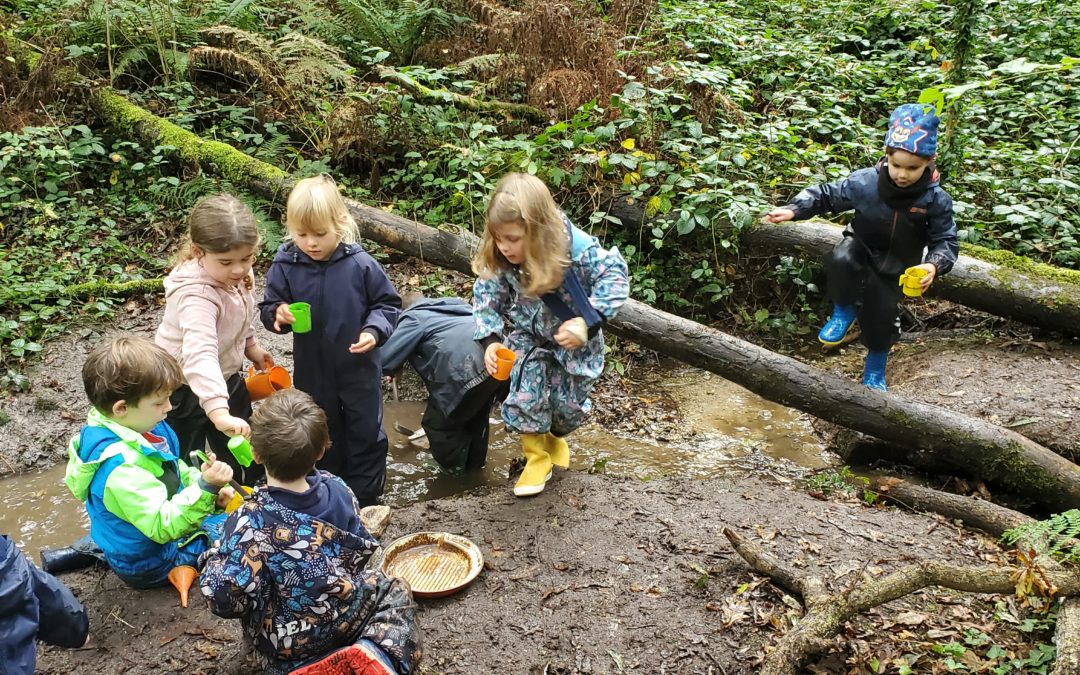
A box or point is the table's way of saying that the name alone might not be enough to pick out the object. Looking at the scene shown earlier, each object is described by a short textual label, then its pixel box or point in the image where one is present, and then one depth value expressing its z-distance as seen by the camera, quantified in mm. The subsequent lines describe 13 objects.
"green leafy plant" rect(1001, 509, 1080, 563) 2920
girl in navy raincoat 3660
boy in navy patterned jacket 2387
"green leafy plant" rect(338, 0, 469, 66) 8250
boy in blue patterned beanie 4156
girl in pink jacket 3363
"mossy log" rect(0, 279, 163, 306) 5820
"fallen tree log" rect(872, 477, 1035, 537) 3799
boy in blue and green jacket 2768
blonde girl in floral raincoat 3422
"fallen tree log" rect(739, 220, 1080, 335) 5391
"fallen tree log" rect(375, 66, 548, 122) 6898
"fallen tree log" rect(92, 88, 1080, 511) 4262
